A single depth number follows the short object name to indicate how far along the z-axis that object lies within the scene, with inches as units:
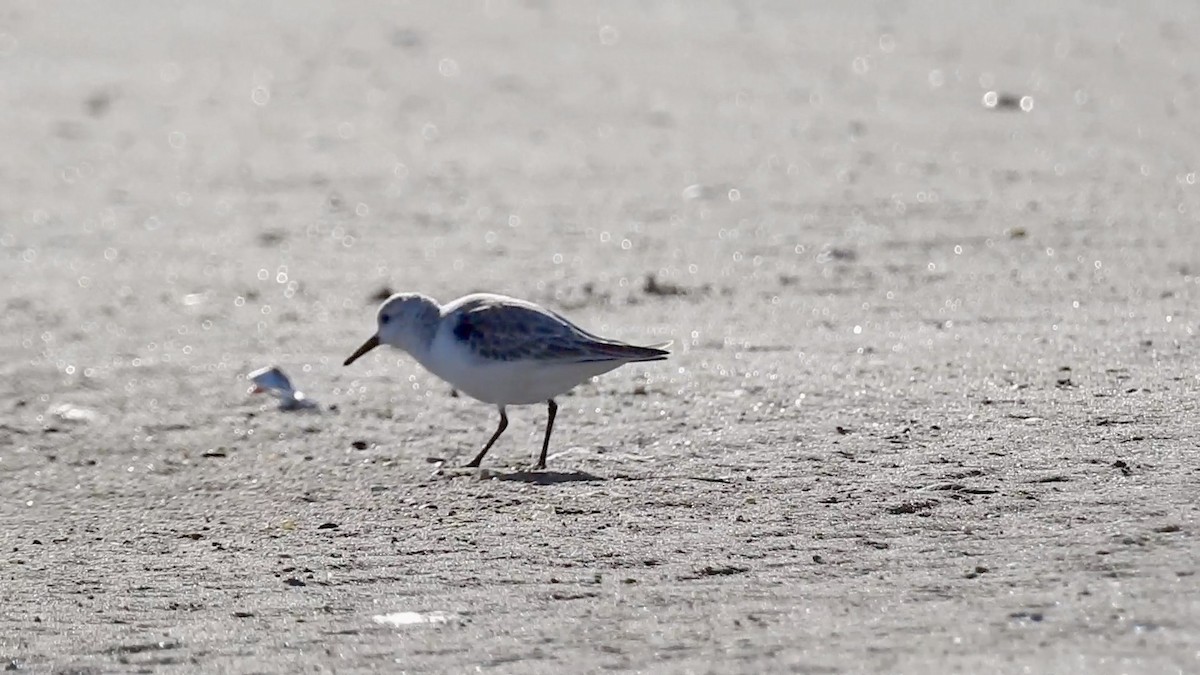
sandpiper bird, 470.9
